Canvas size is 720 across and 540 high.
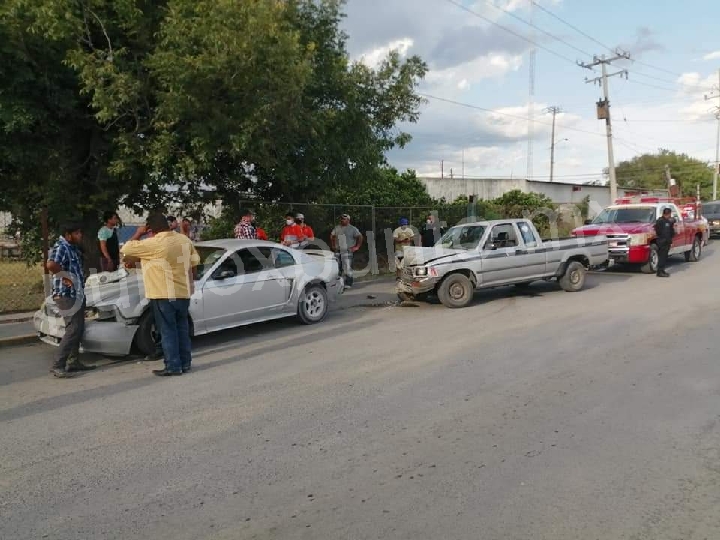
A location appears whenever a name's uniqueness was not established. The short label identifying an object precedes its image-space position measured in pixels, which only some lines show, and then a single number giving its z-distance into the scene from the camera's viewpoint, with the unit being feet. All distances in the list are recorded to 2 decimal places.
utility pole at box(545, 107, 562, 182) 227.49
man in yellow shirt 21.61
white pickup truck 35.88
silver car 23.93
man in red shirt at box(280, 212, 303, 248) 41.50
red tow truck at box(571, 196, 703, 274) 48.60
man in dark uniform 46.91
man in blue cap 46.88
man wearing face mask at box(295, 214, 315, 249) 41.98
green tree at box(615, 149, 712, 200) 252.21
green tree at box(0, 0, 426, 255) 29.84
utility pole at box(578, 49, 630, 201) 103.81
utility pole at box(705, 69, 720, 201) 173.04
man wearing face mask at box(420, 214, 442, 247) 52.21
